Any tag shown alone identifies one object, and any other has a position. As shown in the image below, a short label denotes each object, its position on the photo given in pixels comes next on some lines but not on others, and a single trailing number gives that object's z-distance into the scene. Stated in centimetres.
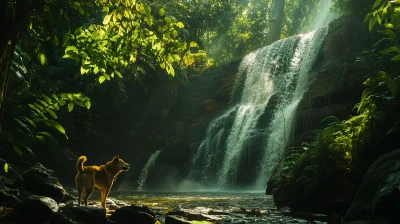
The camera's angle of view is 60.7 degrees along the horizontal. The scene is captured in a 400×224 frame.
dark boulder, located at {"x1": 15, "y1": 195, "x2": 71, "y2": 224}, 470
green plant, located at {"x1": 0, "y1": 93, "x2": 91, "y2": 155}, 218
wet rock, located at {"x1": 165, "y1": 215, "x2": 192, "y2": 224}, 496
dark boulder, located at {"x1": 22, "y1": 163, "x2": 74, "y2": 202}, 762
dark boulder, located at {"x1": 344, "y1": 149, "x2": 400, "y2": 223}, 303
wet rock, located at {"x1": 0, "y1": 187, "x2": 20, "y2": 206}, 604
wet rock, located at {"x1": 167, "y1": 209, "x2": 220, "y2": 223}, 512
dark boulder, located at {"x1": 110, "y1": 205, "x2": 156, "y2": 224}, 493
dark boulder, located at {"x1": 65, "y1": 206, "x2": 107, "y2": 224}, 478
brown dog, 660
